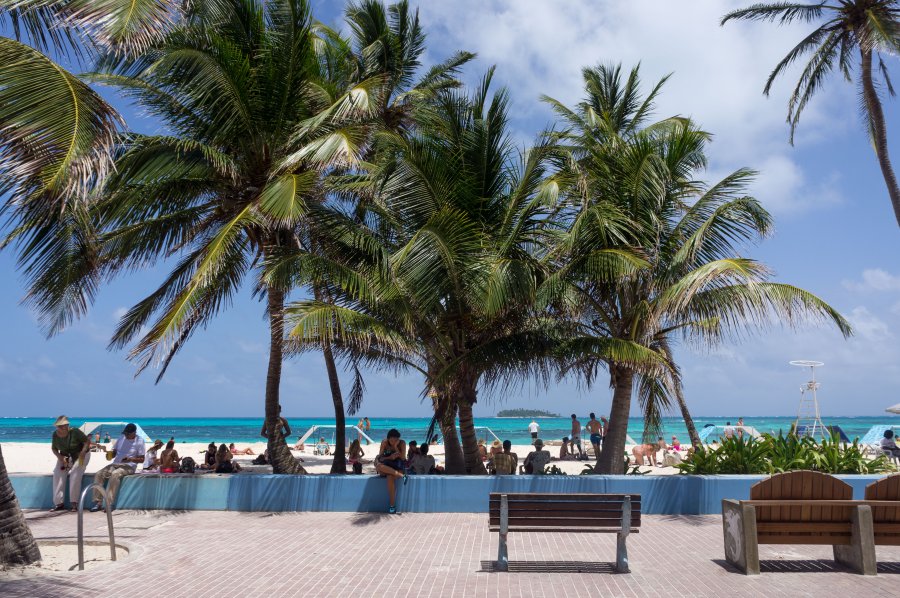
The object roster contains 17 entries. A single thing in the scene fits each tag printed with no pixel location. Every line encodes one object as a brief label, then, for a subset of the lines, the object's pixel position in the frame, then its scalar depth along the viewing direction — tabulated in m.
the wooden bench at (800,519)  6.68
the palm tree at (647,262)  10.69
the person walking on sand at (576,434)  21.58
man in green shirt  10.09
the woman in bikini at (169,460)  15.02
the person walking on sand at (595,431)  20.29
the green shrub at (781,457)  10.62
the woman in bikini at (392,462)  9.84
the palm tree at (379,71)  14.36
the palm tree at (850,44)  14.81
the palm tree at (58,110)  5.54
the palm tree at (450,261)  10.90
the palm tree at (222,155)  11.49
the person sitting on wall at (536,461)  12.53
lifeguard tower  22.81
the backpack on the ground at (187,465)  14.57
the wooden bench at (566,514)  6.82
